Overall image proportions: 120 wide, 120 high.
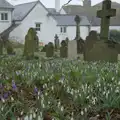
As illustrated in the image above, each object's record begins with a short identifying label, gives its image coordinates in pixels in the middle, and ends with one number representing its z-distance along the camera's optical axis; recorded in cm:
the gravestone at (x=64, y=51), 1833
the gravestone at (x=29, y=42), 1572
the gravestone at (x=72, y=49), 1691
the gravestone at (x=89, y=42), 1355
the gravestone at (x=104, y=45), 1256
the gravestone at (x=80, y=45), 1797
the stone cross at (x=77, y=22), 2596
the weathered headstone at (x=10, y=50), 2158
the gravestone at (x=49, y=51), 1899
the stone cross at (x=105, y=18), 1324
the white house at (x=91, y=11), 7069
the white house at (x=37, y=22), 5094
